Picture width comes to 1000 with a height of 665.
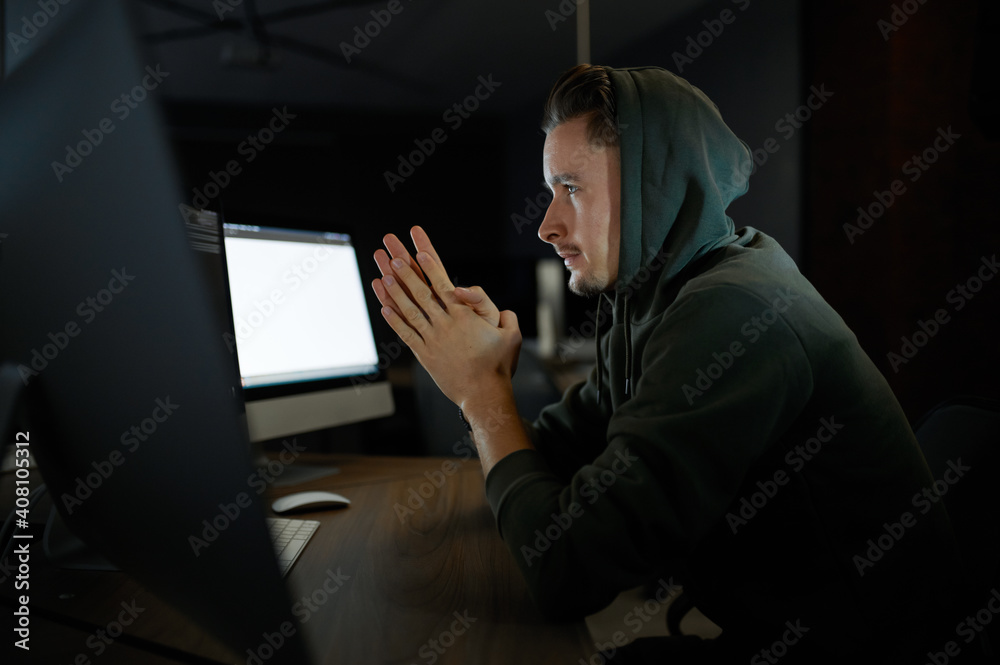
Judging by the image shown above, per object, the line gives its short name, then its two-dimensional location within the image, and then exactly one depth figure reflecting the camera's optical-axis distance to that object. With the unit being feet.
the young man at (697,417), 2.27
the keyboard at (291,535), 2.80
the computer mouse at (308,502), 3.48
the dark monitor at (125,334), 0.95
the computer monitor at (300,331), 4.11
